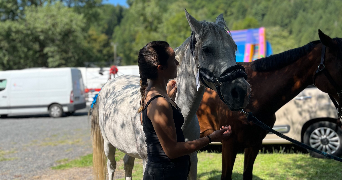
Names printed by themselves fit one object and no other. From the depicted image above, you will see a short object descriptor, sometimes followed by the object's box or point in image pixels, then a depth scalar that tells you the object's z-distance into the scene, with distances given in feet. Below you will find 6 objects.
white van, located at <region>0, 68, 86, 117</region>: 52.85
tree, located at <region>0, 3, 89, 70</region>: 84.84
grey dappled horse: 7.01
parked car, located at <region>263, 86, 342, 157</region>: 21.21
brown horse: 11.14
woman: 5.95
